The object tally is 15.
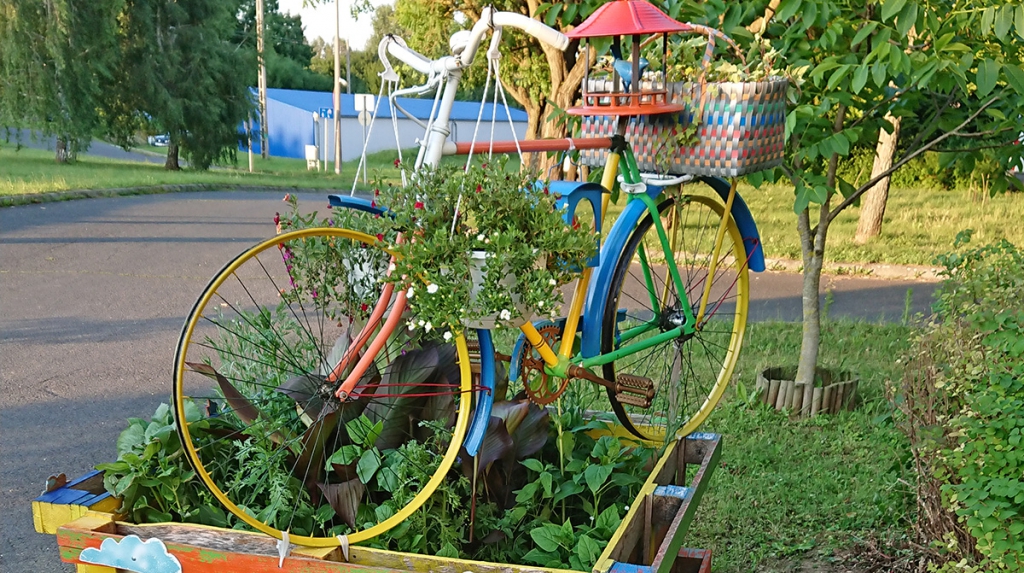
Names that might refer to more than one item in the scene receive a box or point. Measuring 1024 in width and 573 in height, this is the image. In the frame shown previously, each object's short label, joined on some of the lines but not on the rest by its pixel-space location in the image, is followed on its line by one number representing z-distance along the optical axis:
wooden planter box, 2.21
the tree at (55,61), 16.34
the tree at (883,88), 3.50
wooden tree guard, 5.05
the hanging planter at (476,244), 2.15
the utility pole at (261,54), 23.96
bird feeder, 2.63
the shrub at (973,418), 2.48
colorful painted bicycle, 2.41
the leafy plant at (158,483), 2.47
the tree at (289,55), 54.00
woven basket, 2.78
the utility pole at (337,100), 26.28
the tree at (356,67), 54.92
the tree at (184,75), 21.11
